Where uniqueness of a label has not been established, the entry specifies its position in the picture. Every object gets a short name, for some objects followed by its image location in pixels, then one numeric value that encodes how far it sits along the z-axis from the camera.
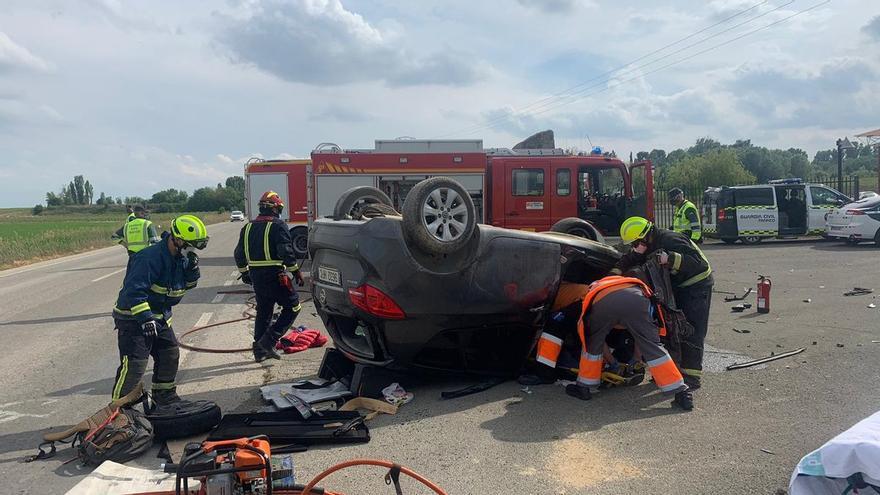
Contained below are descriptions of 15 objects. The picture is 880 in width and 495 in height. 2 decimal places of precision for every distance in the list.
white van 20.27
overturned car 4.91
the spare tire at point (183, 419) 4.54
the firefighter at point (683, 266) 5.66
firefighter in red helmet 7.15
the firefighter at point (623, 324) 4.95
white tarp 2.53
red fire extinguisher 8.90
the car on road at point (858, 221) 17.70
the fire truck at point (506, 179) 14.83
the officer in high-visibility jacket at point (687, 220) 10.96
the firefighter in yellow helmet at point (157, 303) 4.94
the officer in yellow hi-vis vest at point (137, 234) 9.38
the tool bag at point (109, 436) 4.23
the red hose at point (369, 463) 2.90
